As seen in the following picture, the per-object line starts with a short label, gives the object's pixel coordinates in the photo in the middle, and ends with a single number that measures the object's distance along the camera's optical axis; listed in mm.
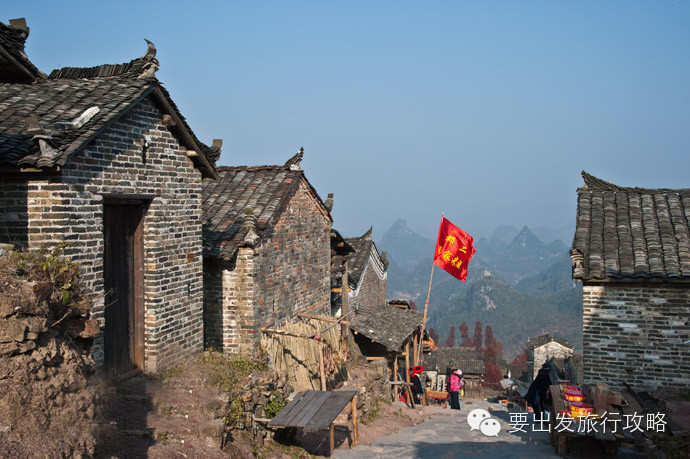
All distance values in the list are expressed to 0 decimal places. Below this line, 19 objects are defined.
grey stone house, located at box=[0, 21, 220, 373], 7574
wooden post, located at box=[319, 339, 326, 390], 11413
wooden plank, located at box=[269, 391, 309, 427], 9289
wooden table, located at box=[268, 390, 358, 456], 9148
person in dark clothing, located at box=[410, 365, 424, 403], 20616
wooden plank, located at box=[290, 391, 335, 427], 9203
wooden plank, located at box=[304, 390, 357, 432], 9047
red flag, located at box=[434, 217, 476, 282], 17516
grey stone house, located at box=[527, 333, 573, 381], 38938
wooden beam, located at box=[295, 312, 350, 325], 13969
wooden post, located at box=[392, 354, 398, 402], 20000
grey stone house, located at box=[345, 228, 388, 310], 22594
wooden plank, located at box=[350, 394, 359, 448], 10656
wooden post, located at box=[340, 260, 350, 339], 19484
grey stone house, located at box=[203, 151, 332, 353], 12078
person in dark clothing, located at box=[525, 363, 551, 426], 14352
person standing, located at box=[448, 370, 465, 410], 20297
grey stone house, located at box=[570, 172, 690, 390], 11367
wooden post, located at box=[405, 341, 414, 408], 18828
